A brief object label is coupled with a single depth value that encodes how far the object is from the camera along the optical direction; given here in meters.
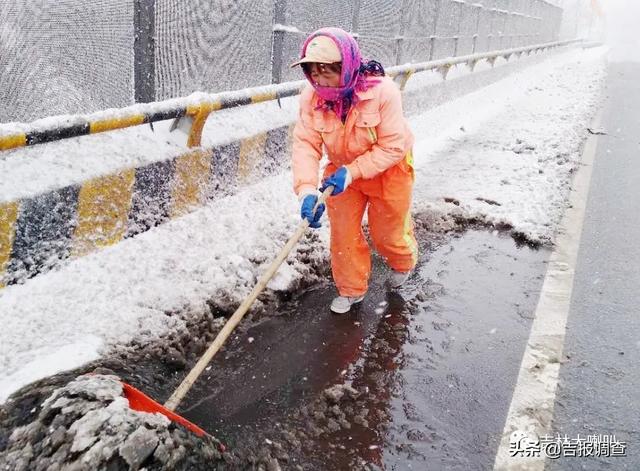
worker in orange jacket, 2.71
